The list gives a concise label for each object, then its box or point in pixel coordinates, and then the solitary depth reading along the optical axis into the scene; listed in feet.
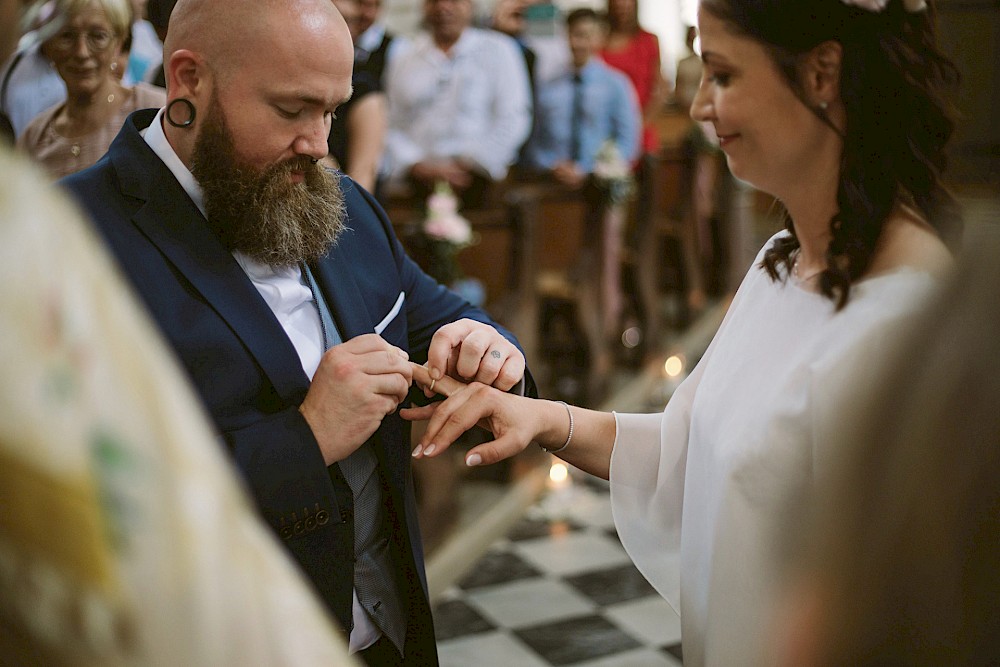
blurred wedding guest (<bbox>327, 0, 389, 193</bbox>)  10.98
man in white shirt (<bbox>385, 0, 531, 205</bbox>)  20.58
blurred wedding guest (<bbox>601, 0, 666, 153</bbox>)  27.22
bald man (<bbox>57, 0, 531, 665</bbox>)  4.73
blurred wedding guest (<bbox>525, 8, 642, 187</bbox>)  23.59
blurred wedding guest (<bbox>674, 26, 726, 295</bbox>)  24.77
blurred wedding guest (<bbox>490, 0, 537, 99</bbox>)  25.66
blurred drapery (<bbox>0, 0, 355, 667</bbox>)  1.23
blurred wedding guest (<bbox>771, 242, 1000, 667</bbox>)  1.61
